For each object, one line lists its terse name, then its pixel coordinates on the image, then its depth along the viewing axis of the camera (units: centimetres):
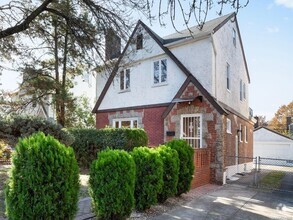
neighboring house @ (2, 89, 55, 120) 1673
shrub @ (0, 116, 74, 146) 788
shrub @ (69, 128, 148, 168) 1146
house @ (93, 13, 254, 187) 1128
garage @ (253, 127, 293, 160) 2788
